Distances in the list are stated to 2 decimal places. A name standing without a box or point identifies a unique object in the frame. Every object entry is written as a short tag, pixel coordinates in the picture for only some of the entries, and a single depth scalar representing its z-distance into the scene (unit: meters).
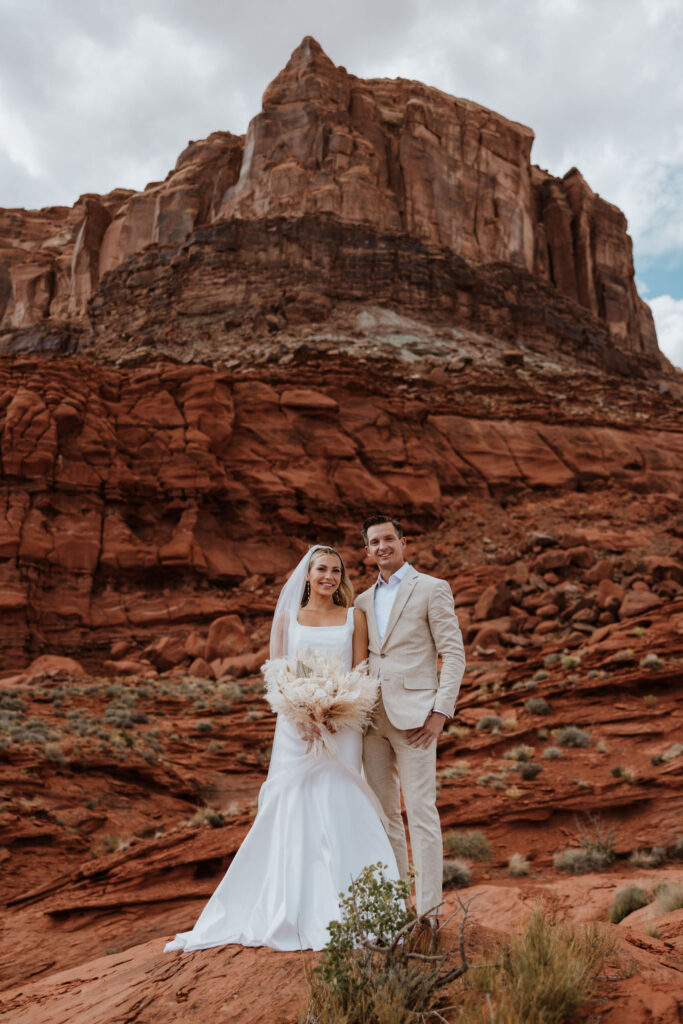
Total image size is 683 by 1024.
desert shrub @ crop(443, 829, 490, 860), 7.86
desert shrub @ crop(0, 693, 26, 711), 14.00
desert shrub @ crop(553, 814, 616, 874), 7.38
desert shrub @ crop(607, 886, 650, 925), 5.68
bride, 3.90
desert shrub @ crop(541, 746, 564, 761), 10.45
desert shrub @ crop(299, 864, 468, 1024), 2.87
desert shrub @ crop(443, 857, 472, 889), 6.95
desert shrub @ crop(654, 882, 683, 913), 5.27
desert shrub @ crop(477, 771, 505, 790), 9.50
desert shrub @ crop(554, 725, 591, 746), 10.90
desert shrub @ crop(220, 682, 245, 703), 16.92
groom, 4.01
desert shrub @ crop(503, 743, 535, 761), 10.63
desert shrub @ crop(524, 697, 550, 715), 12.30
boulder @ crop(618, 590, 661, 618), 16.47
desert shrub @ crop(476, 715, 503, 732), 12.17
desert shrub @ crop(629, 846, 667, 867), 7.23
